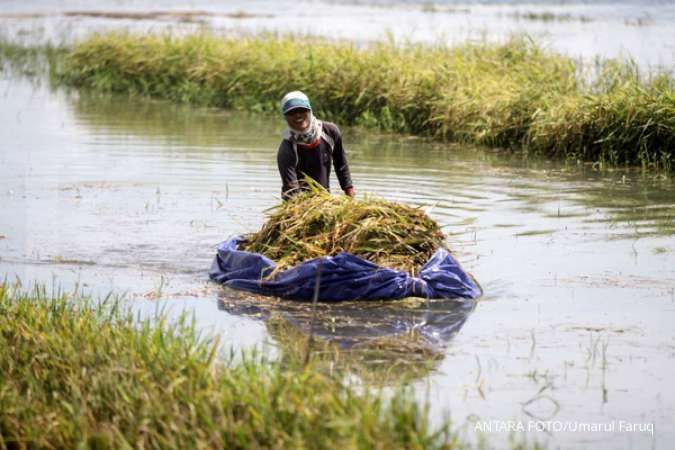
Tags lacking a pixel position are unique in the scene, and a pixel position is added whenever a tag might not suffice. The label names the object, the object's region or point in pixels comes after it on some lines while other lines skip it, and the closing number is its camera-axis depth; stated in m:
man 17.02
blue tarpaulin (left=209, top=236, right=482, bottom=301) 15.82
